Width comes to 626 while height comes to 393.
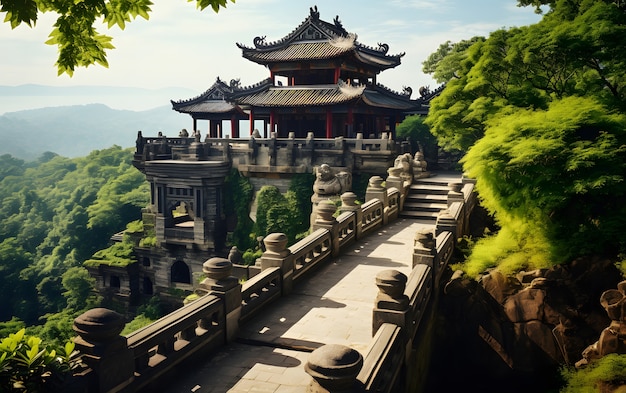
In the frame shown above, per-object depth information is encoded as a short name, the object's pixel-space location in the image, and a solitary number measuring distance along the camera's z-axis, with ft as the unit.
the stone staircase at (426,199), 68.28
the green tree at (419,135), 112.16
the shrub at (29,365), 15.87
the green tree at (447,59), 100.63
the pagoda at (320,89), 104.94
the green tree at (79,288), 119.34
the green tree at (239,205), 100.87
